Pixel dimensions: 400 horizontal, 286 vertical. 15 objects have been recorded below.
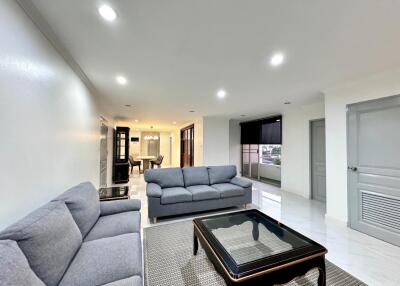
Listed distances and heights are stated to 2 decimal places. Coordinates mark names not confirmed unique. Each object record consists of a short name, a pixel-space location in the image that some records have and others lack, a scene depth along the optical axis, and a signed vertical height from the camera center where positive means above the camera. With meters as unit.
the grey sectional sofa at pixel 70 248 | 0.91 -0.73
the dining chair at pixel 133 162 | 8.59 -0.73
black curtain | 5.79 +0.63
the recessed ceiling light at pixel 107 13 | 1.40 +1.12
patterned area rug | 1.73 -1.31
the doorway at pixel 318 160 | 4.23 -0.29
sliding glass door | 7.33 -0.51
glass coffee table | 1.32 -0.95
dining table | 8.96 -0.70
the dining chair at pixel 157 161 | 9.24 -0.71
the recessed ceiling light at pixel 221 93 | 3.55 +1.16
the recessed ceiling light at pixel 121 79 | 2.87 +1.16
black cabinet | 6.48 -0.32
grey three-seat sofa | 3.12 -0.83
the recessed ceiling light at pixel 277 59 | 2.10 +1.11
